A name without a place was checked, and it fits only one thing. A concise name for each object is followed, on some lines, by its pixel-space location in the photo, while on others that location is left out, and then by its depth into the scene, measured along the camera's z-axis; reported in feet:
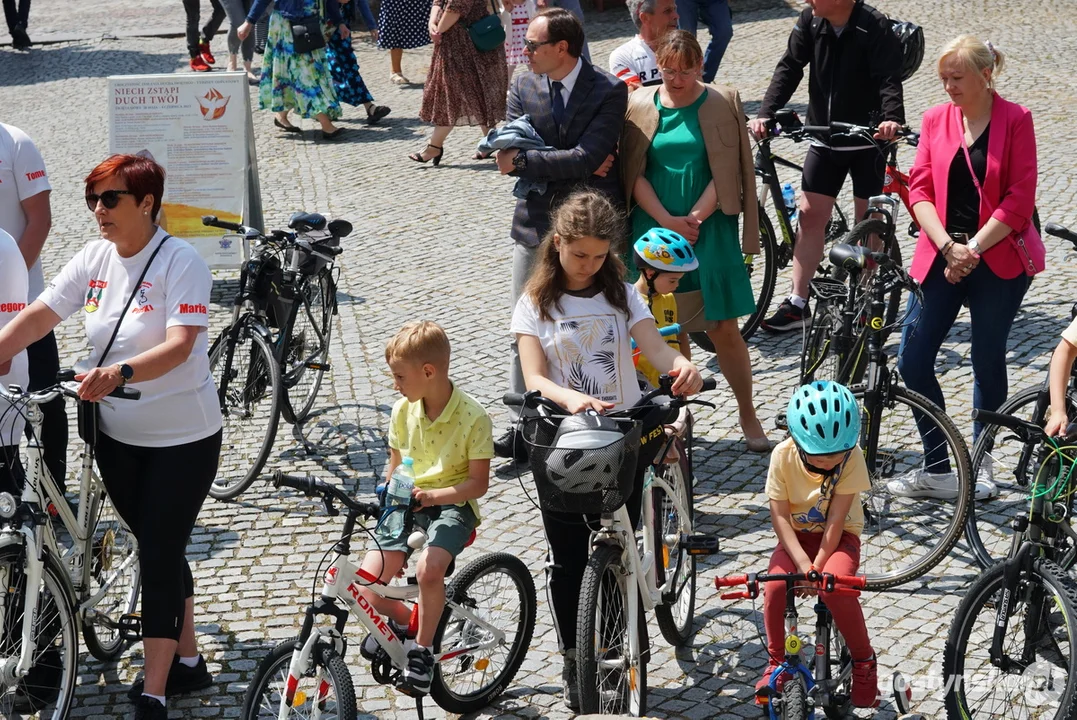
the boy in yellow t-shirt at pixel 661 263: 36.35
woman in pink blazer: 36.29
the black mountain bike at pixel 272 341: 43.70
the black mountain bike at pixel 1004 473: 35.83
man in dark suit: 39.50
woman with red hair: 28.71
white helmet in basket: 25.36
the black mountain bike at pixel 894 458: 35.09
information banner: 60.90
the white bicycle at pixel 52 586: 28.02
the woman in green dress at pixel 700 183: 41.01
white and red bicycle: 25.59
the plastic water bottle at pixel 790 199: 56.24
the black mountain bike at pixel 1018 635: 26.99
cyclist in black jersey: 49.75
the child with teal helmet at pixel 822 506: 27.53
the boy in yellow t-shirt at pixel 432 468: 28.35
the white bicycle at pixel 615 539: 25.68
